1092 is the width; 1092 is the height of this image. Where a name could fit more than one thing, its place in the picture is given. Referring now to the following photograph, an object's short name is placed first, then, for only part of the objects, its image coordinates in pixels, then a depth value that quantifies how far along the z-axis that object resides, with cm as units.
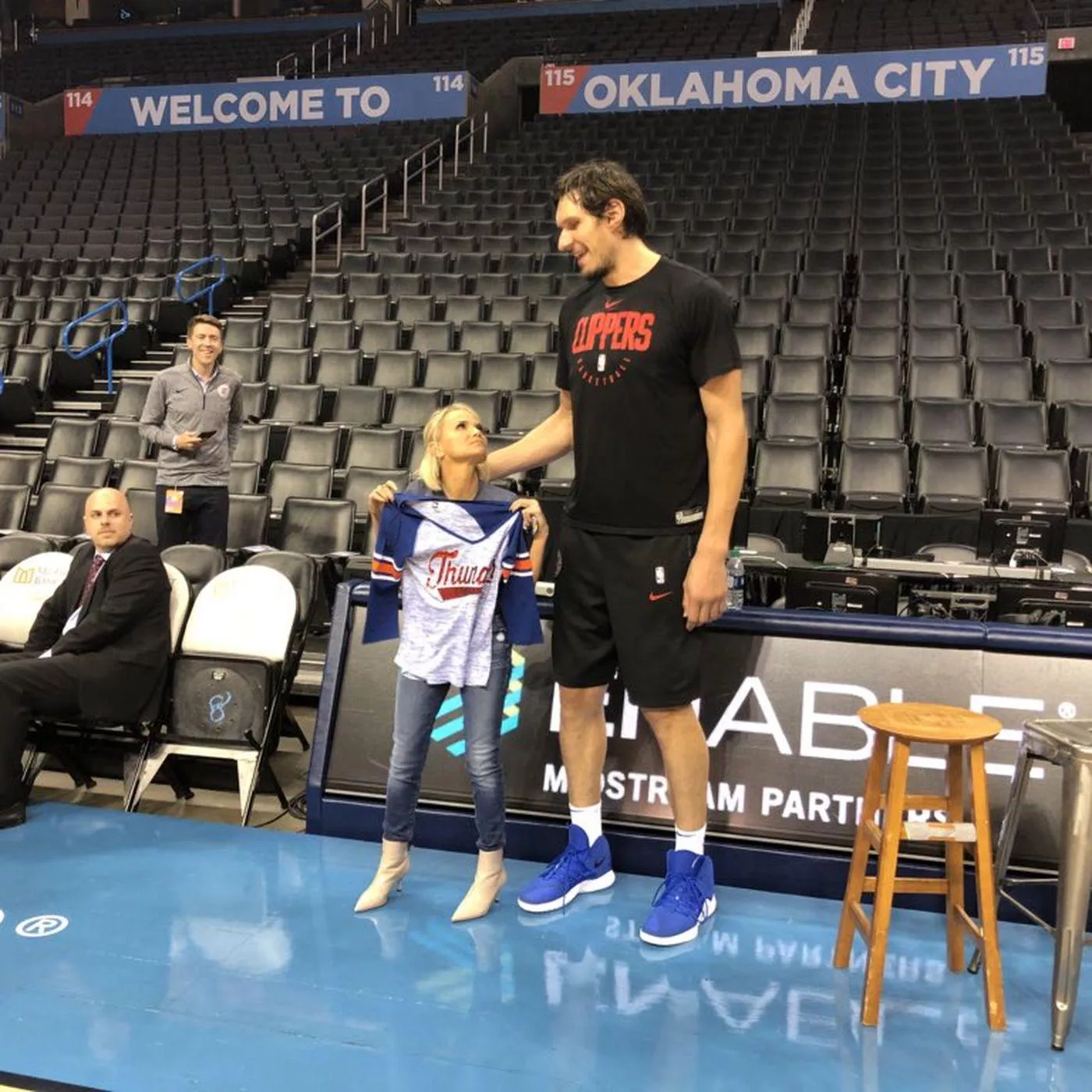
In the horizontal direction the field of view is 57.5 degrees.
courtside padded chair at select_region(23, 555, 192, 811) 326
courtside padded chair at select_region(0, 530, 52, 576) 443
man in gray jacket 440
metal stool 192
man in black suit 305
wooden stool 200
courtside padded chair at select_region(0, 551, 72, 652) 377
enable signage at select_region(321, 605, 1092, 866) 251
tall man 224
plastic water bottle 337
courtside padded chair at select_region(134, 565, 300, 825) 323
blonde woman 242
